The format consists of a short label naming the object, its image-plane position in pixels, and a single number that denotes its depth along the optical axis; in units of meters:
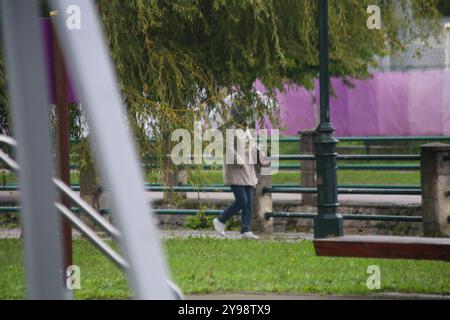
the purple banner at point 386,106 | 32.22
